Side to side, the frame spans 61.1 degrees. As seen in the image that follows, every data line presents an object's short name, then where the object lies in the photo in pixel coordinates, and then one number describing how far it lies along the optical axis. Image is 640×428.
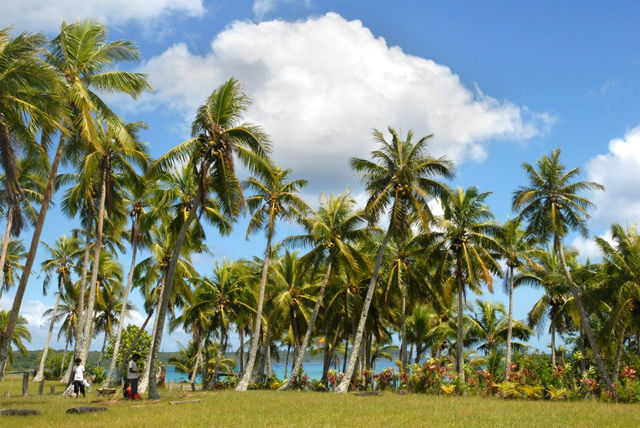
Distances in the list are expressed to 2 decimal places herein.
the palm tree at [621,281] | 26.15
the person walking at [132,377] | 20.03
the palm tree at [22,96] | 15.67
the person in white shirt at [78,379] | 21.69
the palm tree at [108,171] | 25.63
